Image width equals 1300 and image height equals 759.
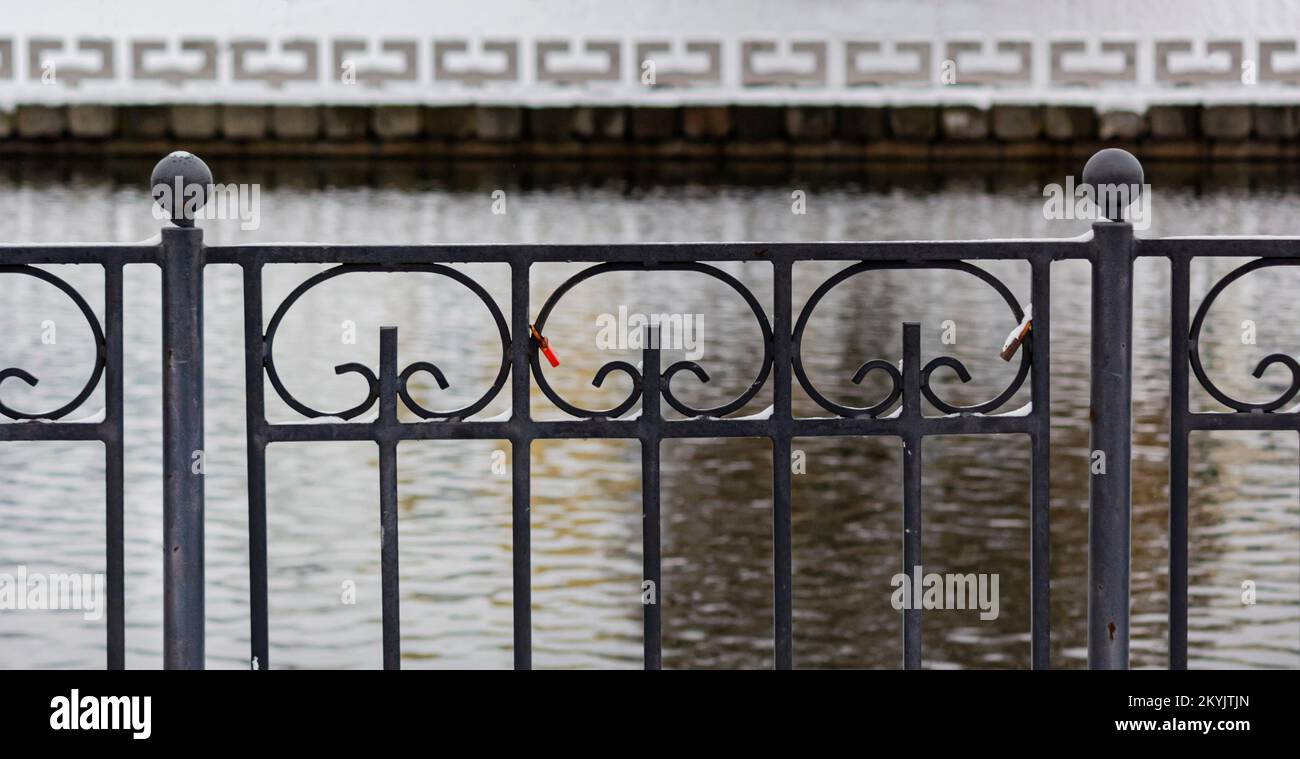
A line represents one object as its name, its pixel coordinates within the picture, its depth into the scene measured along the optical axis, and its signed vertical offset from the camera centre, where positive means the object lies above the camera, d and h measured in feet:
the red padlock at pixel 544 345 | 24.44 -0.13
